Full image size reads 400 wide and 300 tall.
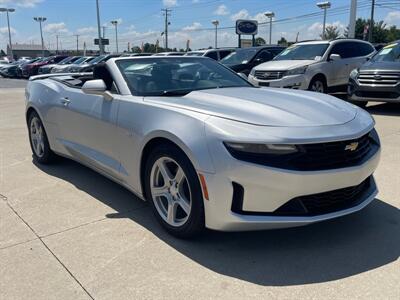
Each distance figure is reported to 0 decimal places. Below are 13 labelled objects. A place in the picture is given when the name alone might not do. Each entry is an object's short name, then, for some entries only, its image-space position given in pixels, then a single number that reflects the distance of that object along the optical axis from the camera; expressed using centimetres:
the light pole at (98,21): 4502
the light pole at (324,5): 3816
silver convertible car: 284
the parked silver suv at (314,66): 1048
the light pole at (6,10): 6593
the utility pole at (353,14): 2023
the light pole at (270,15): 5142
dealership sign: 2978
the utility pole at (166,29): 6597
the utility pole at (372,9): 4438
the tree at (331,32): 7986
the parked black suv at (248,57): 1353
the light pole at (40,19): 7569
